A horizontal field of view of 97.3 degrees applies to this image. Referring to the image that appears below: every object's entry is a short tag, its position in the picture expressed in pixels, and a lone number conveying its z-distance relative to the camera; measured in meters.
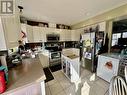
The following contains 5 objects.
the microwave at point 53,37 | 2.92
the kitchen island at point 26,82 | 0.68
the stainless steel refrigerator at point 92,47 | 2.13
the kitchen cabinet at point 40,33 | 2.46
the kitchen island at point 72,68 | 1.81
